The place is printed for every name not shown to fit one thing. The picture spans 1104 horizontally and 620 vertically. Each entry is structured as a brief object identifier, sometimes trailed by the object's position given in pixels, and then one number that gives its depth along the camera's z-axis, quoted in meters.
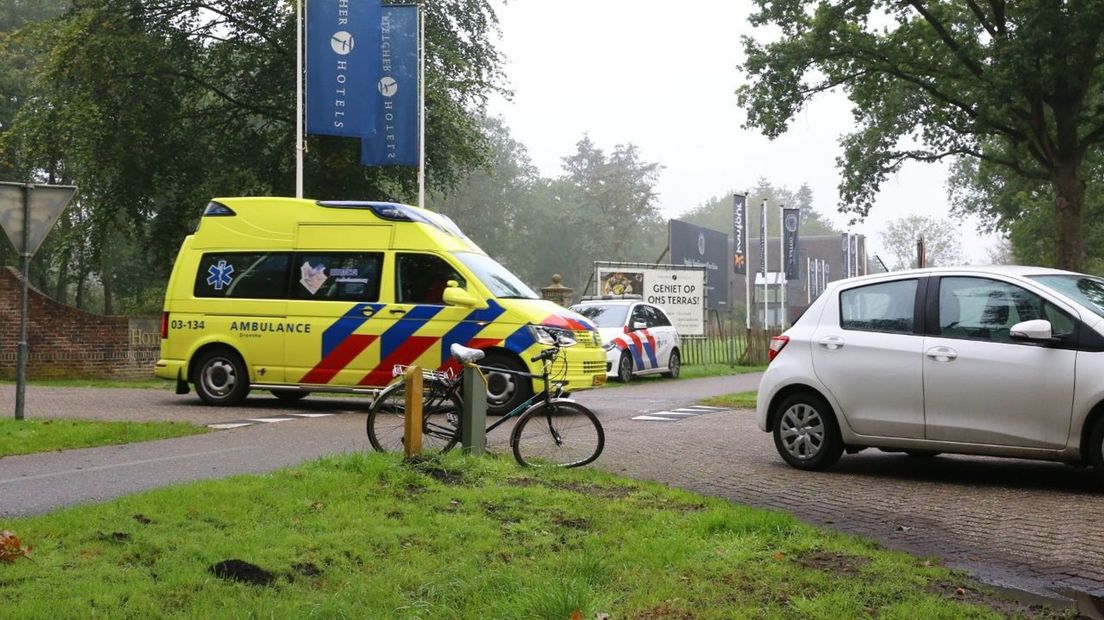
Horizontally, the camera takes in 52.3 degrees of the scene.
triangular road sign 12.56
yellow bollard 8.00
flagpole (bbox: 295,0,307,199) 19.77
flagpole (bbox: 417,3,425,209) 20.97
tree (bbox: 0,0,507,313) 25.72
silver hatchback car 7.86
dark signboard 60.28
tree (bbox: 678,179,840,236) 153.12
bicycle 8.59
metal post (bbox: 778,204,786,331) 45.34
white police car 22.03
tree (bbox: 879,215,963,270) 107.19
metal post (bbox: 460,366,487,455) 8.47
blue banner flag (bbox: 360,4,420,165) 20.23
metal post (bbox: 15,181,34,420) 12.63
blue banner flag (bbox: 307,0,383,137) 19.98
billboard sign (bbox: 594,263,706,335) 30.58
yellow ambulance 13.84
